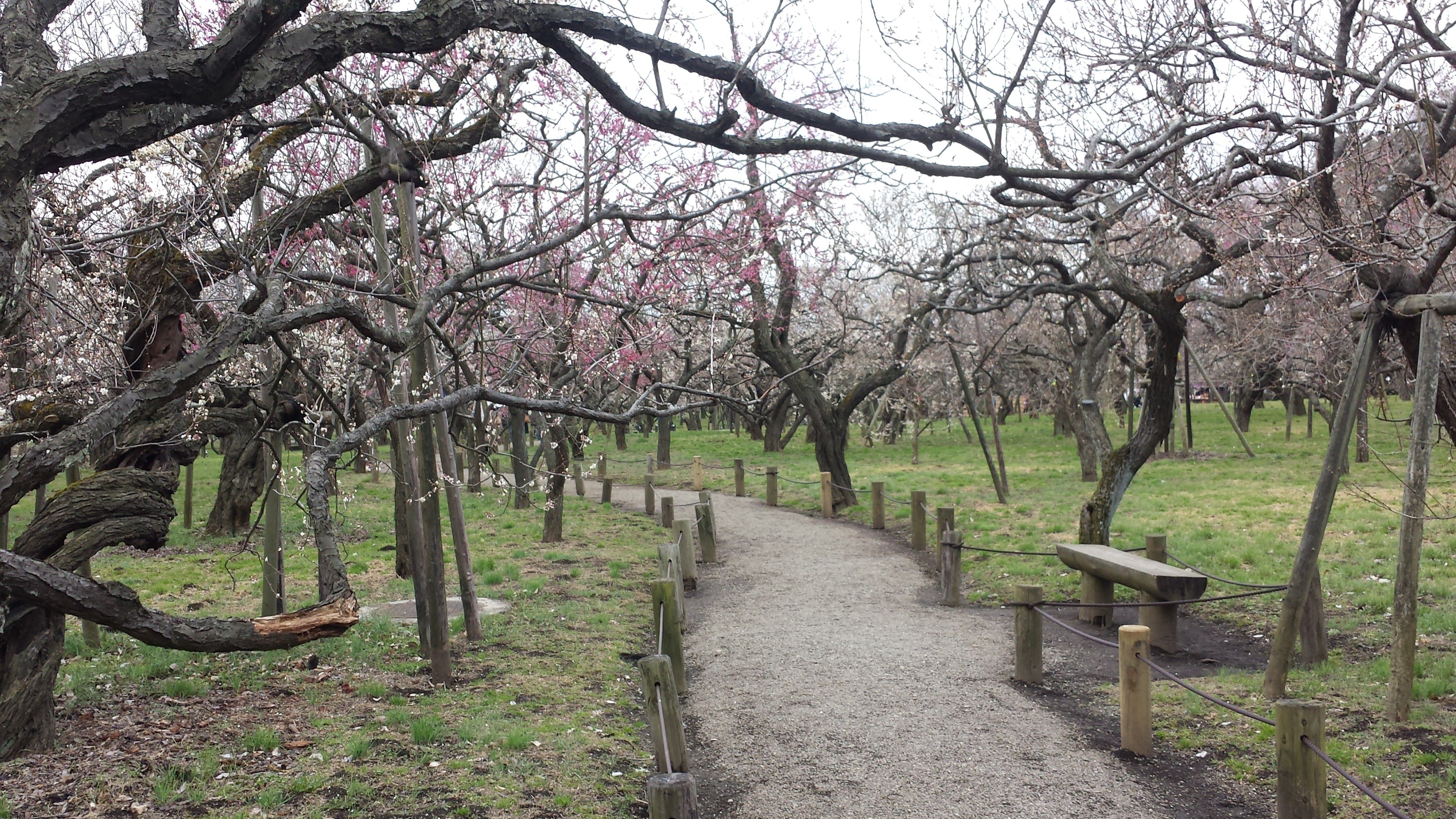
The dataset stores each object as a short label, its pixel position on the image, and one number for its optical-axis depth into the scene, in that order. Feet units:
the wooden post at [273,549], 27.40
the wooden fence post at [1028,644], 24.31
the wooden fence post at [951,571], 34.06
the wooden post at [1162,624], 27.17
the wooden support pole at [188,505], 50.24
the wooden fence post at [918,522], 44.88
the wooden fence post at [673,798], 11.95
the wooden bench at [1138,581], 25.57
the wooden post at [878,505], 52.13
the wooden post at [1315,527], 20.40
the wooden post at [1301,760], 14.30
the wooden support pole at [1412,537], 19.02
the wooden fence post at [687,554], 38.22
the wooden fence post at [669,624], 22.59
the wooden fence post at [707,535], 45.09
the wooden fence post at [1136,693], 19.35
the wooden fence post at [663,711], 16.75
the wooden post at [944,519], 37.27
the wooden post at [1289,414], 104.27
